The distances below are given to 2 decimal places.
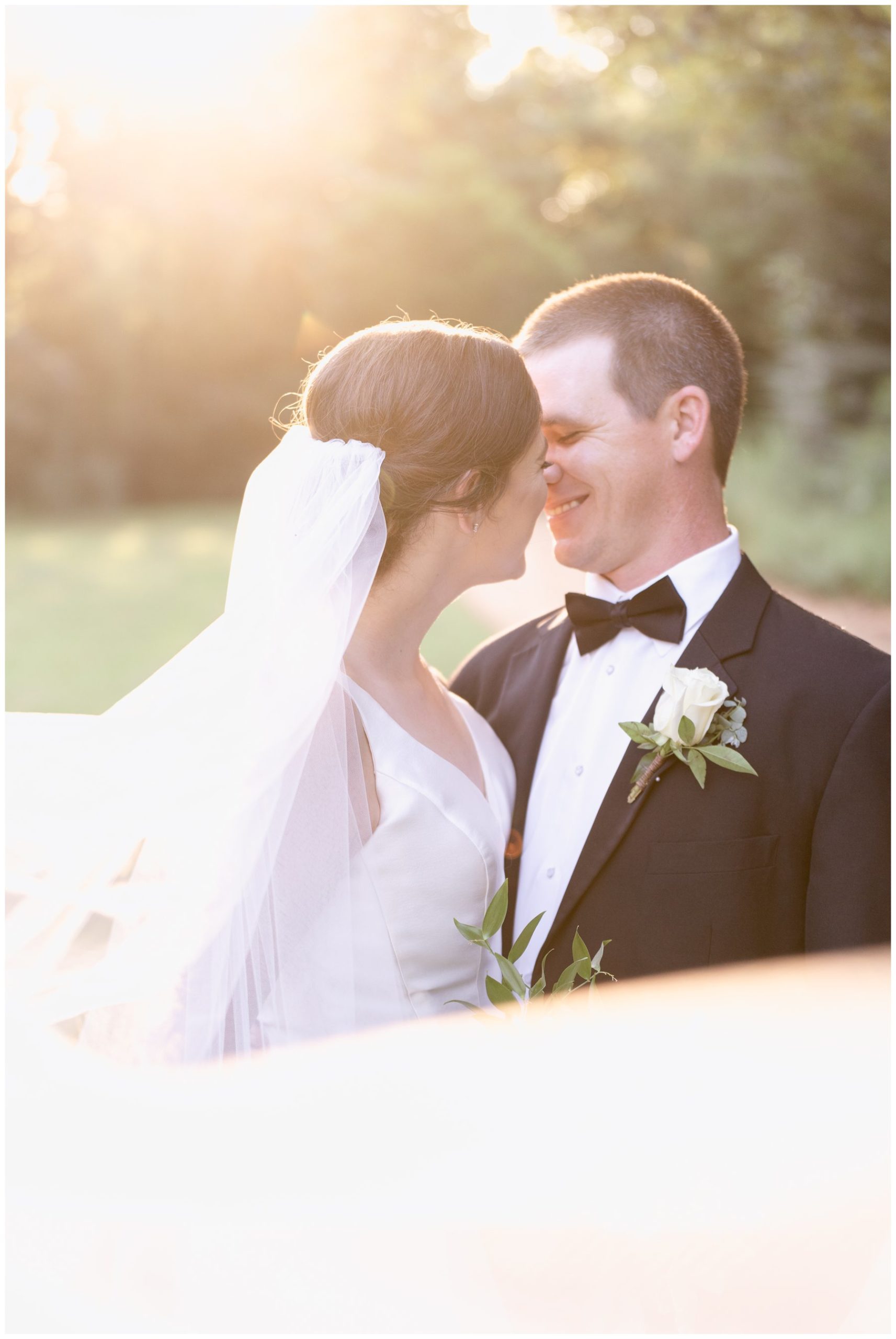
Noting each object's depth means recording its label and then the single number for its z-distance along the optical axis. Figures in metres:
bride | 2.13
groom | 2.54
